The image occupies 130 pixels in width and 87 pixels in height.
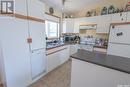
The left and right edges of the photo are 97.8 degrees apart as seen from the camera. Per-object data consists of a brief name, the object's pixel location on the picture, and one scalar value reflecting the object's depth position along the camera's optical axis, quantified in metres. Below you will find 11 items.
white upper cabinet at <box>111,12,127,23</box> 1.87
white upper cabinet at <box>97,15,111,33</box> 2.21
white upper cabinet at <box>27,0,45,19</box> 1.36
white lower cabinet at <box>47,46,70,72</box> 1.94
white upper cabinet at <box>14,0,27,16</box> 1.16
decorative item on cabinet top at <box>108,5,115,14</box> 2.20
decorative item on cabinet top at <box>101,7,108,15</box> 2.32
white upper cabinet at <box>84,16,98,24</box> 2.46
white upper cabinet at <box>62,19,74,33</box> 2.95
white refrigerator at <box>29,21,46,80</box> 1.44
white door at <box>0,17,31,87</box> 1.07
